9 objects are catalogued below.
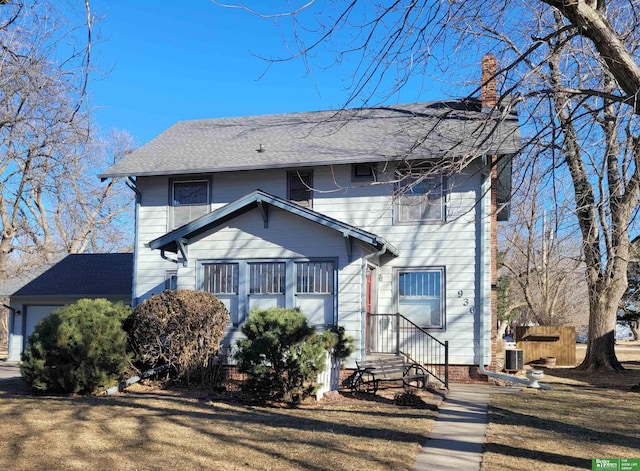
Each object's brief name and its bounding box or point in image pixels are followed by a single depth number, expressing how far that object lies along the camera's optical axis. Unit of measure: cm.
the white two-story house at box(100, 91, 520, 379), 1370
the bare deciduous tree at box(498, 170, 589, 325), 3038
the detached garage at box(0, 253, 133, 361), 2305
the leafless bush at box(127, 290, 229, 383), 1224
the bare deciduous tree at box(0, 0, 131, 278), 967
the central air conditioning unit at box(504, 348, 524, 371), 1650
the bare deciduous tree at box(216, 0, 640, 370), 645
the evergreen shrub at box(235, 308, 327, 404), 1076
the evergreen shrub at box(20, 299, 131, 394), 1187
